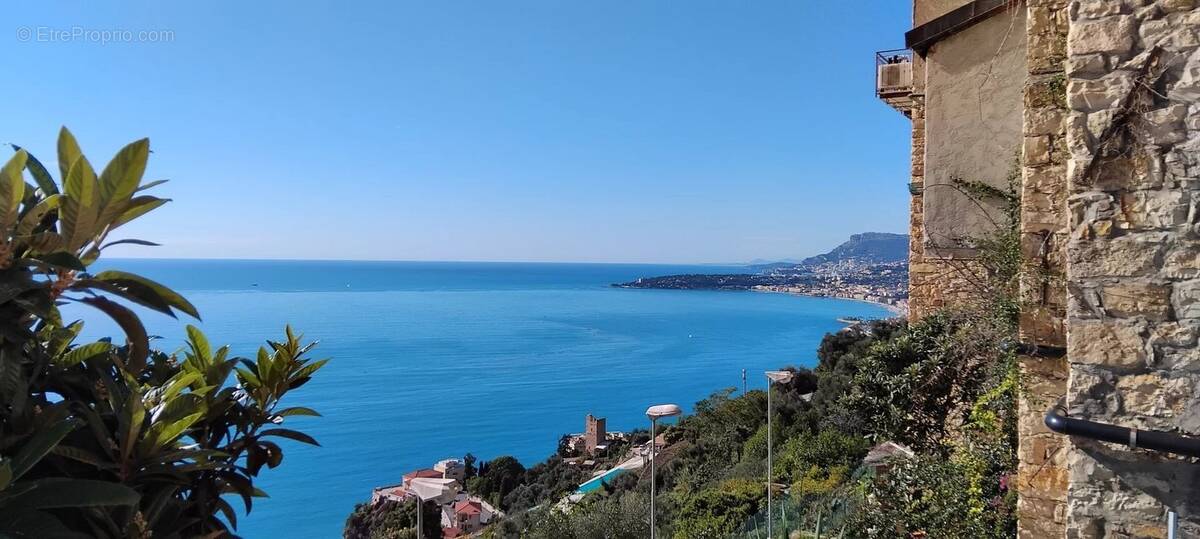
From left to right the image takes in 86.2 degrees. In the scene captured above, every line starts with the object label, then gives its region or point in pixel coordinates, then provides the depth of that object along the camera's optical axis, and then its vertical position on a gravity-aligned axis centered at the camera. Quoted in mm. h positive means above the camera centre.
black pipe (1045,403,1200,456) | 1873 -506
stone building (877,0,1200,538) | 1906 +39
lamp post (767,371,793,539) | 7254 -1312
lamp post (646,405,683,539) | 6858 -1562
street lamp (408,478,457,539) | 11159 -4019
